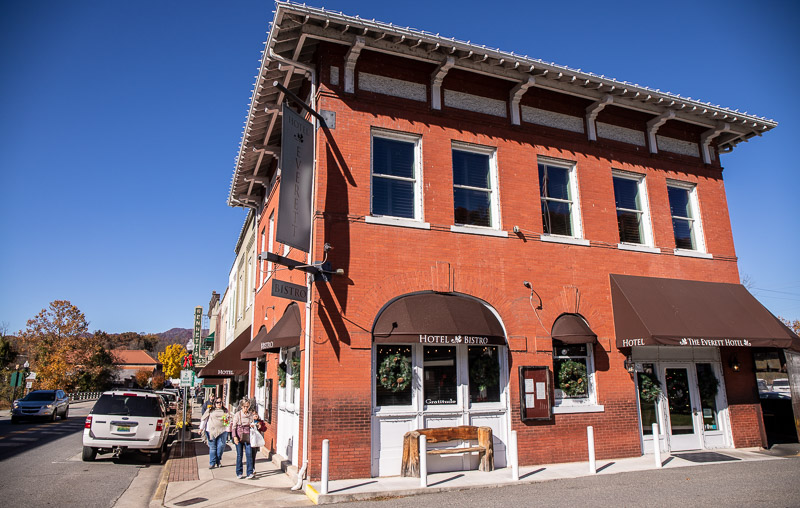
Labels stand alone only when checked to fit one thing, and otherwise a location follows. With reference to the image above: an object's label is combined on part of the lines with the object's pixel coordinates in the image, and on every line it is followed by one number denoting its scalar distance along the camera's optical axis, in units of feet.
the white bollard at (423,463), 29.96
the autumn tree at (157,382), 300.24
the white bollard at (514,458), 33.04
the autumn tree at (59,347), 159.94
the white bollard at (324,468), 28.99
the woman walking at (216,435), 42.57
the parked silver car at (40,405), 87.10
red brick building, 35.40
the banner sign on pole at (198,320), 176.96
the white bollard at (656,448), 36.83
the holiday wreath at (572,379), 40.32
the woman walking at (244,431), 36.42
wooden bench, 33.35
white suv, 44.78
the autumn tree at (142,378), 298.35
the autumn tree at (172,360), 278.87
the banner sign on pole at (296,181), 32.94
